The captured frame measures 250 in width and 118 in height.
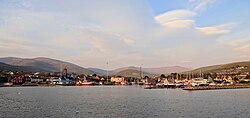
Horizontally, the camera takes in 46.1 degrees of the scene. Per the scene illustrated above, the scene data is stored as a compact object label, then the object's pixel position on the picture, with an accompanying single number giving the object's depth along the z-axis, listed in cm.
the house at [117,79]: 17379
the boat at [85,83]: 15051
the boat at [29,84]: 14220
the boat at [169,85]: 9961
